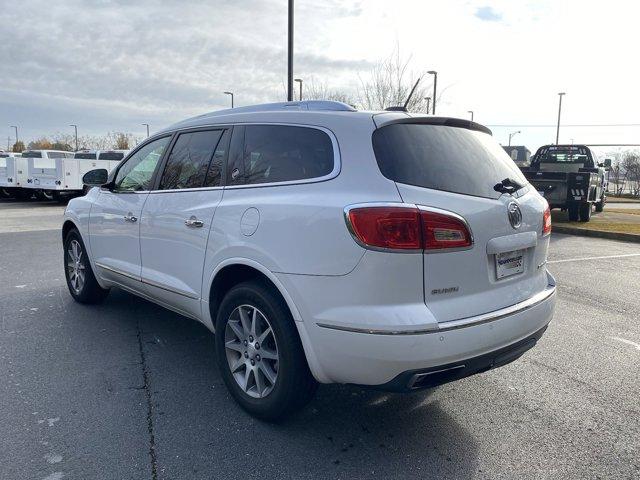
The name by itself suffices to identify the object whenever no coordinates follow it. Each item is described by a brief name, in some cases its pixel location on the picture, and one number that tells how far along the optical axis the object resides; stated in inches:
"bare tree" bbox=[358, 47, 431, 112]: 768.3
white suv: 102.6
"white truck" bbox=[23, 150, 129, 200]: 700.0
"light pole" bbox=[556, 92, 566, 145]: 1830.7
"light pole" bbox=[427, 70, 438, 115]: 830.5
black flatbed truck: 531.8
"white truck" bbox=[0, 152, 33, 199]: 731.4
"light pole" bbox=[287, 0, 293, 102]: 485.1
